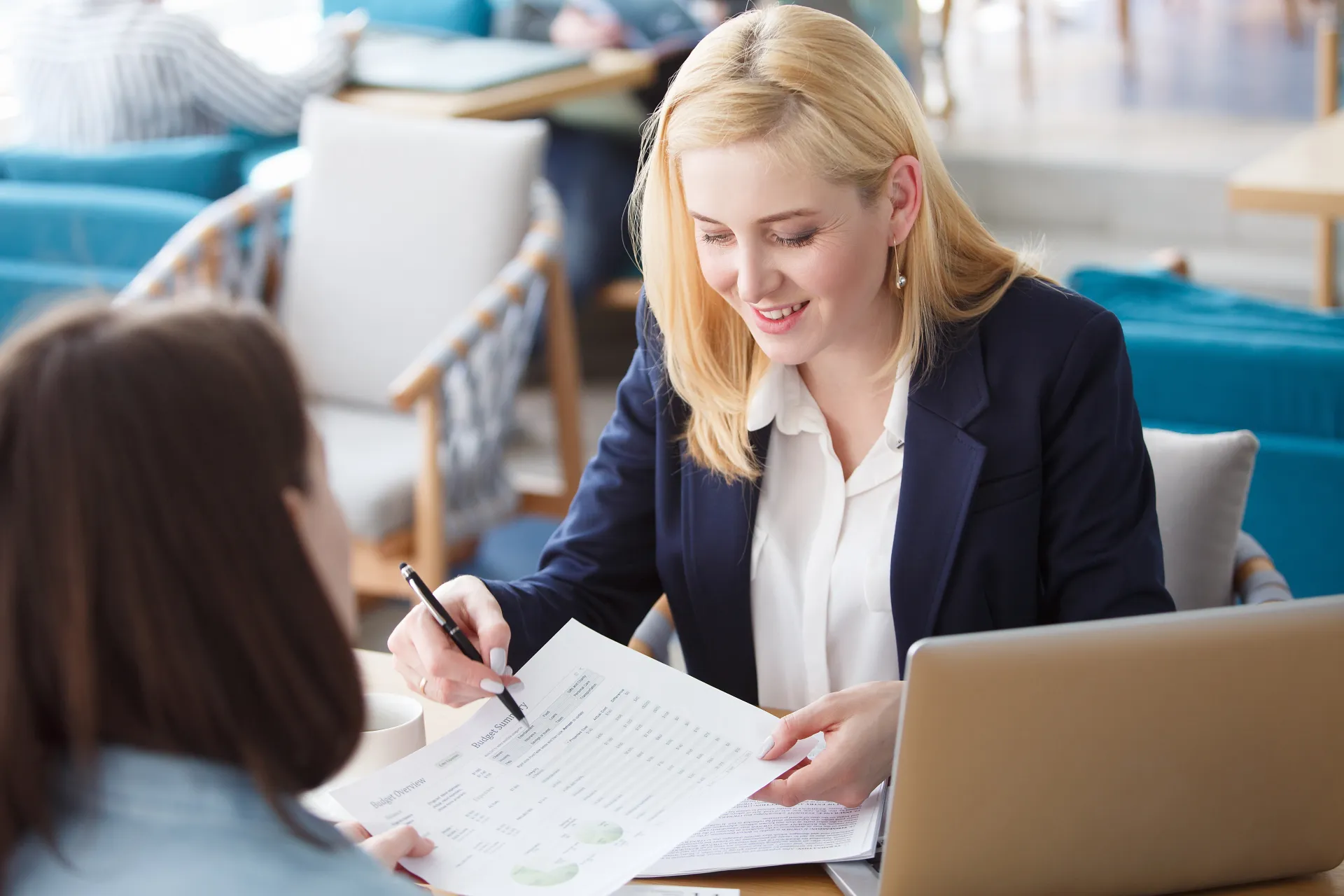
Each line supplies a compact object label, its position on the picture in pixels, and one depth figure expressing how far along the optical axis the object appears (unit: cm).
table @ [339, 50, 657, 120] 390
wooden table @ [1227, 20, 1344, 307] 294
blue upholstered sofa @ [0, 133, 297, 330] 331
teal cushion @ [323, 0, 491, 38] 481
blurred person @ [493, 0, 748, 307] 420
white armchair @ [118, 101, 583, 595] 289
